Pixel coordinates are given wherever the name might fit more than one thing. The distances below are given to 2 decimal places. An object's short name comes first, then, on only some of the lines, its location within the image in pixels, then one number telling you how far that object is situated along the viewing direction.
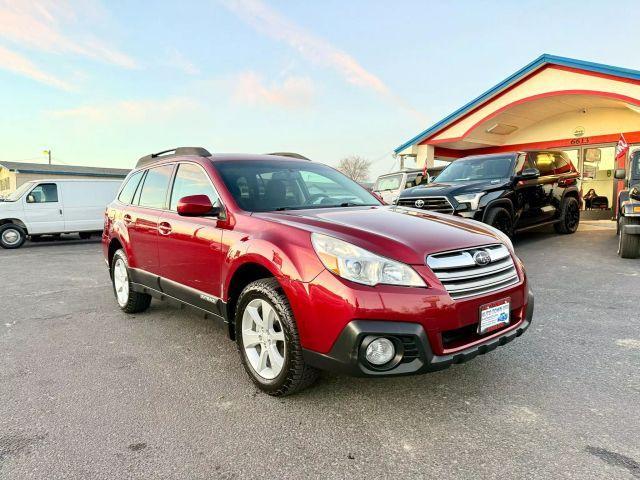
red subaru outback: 2.44
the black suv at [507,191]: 7.80
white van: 12.95
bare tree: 77.69
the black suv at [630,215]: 7.06
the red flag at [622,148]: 14.19
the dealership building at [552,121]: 13.47
